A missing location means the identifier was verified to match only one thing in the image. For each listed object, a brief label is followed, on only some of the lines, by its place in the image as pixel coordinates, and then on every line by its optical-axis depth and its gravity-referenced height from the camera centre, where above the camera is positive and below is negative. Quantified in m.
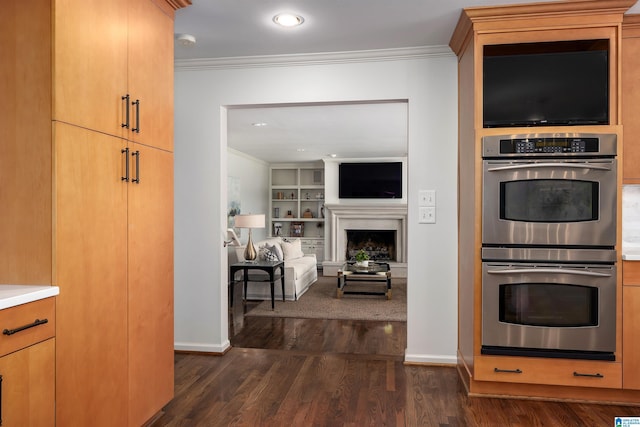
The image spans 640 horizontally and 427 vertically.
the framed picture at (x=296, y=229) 10.48 -0.40
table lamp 6.05 -0.17
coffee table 6.61 -0.96
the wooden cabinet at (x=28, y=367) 1.48 -0.54
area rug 5.47 -1.27
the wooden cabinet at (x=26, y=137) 1.65 +0.28
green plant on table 7.11 -0.72
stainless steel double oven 2.69 -0.20
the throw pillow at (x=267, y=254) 6.21 -0.60
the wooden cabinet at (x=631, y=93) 2.86 +0.77
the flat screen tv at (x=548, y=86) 2.74 +0.80
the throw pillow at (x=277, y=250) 6.59 -0.58
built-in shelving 10.52 +0.29
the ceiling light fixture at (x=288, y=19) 2.82 +1.25
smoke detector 3.13 +1.23
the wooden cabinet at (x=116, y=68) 1.72 +0.65
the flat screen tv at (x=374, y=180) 9.30 +0.67
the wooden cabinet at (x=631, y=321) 2.69 -0.65
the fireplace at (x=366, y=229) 9.27 -0.35
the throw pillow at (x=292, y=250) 7.55 -0.65
